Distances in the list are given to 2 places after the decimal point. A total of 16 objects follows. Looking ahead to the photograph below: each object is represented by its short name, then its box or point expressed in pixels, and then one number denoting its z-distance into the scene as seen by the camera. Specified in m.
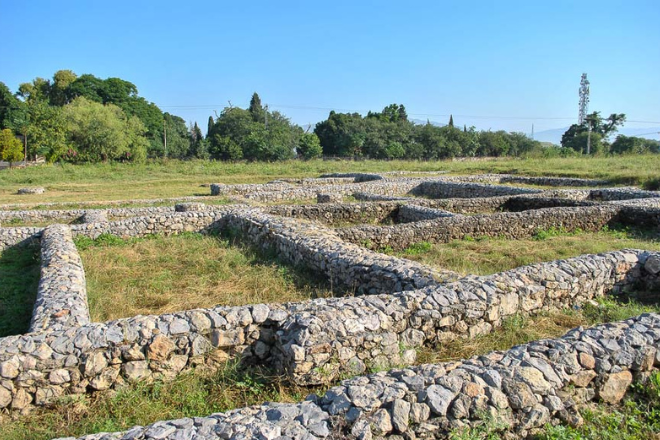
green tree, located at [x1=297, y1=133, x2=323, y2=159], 61.84
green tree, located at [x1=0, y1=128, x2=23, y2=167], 43.66
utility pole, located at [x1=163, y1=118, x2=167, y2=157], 69.44
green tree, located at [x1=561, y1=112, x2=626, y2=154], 66.14
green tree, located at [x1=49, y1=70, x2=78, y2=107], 69.19
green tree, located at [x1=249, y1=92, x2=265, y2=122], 69.75
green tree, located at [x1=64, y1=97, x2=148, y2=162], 46.16
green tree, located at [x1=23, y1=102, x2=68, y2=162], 43.75
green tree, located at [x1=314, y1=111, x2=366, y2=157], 62.58
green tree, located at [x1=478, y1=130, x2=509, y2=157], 70.19
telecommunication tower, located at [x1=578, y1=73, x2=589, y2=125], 84.83
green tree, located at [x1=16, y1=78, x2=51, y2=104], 69.00
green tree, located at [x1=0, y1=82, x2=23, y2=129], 57.41
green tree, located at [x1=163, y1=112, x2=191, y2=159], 72.25
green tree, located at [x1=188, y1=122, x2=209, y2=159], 62.41
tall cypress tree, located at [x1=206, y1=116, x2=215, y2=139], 78.56
